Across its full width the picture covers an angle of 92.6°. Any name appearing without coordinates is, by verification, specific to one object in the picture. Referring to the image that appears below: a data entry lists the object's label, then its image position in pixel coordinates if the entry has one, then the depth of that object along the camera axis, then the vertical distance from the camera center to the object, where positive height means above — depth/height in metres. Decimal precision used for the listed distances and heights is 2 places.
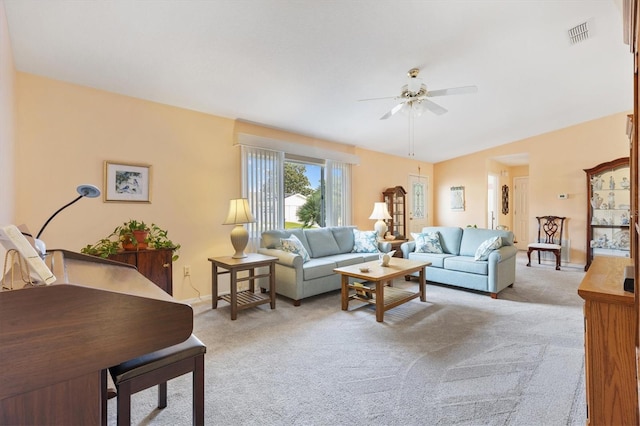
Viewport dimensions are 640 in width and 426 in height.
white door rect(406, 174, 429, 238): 7.33 +0.28
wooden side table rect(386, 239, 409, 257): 5.34 -0.57
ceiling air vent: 2.89 +1.76
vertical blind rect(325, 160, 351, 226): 5.47 +0.36
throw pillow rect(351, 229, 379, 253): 5.00 -0.48
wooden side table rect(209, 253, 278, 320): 3.30 -0.76
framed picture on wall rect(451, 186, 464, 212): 7.63 +0.39
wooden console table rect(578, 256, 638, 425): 1.21 -0.57
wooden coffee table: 3.22 -0.80
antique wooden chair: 6.01 -0.42
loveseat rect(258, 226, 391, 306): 3.76 -0.59
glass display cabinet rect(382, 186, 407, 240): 6.26 +0.10
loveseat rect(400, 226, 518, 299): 4.02 -0.63
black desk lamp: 1.61 +0.12
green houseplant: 2.86 -0.29
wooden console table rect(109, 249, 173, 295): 2.99 -0.50
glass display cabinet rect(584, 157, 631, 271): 5.49 +0.08
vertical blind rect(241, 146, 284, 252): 4.33 +0.37
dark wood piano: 0.83 -0.40
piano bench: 1.25 -0.68
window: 4.39 +0.42
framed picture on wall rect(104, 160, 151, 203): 3.24 +0.34
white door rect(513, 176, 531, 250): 8.25 +0.07
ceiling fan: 3.12 +1.24
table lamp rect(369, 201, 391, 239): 5.61 -0.05
